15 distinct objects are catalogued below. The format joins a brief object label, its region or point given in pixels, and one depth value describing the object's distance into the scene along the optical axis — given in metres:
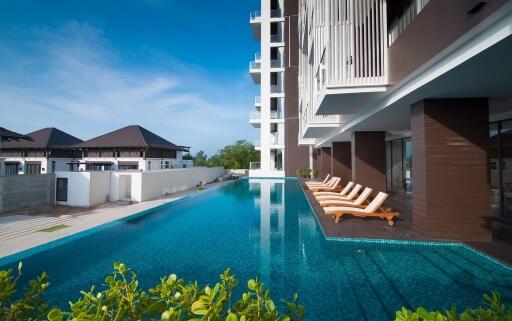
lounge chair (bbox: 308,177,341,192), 13.30
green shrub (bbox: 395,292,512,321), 1.06
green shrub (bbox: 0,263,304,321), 1.16
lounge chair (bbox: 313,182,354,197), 10.67
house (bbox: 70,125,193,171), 27.64
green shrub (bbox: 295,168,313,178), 25.67
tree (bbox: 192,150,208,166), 46.39
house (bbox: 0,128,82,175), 30.75
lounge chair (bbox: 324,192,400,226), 7.21
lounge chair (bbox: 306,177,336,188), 14.56
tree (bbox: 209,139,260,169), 38.85
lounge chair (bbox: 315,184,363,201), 9.66
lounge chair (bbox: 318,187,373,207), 8.38
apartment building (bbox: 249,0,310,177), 28.30
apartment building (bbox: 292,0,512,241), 3.62
